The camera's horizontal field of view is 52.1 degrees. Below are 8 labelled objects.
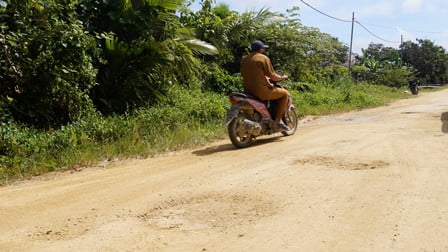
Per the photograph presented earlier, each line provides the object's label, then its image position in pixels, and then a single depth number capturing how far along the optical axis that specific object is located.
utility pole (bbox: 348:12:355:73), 29.97
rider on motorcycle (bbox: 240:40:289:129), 7.70
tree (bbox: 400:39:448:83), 48.72
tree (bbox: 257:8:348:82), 16.44
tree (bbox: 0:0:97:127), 7.28
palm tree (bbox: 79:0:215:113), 9.12
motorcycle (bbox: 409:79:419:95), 28.15
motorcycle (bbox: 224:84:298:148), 7.49
